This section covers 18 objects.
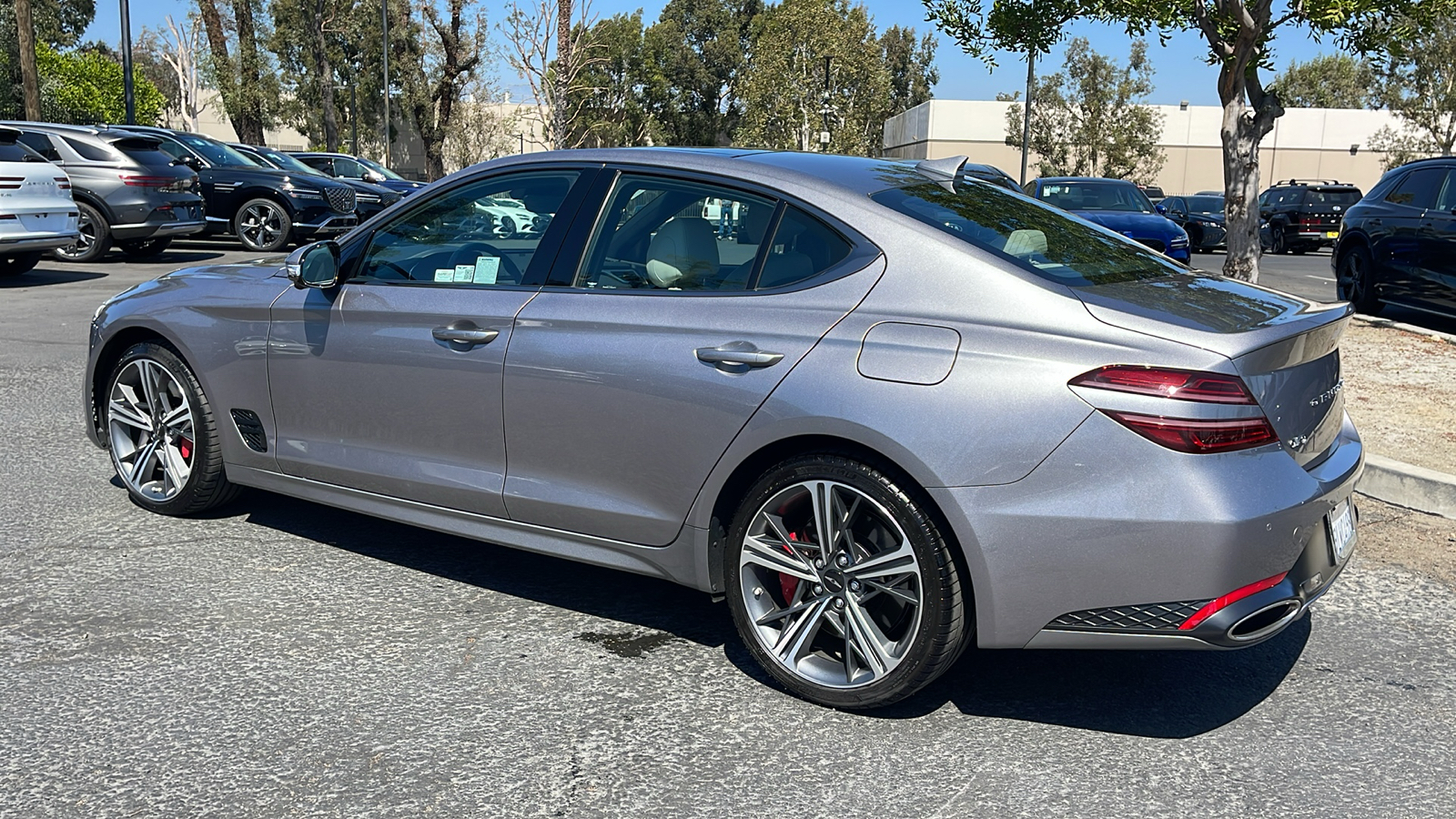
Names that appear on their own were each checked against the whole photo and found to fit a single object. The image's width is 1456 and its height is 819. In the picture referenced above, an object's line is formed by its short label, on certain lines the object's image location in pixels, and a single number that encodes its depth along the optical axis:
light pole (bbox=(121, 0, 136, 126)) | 26.45
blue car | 17.06
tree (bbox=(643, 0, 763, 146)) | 72.06
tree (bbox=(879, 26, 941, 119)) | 92.19
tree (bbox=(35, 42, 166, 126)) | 52.38
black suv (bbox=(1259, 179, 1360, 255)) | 29.61
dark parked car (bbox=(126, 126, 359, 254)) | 18.86
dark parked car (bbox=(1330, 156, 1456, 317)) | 11.40
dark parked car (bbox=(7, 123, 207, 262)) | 16.14
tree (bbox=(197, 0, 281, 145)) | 38.44
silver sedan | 3.15
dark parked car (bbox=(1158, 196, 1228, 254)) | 29.58
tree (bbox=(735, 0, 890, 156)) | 48.72
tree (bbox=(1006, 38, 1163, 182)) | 52.19
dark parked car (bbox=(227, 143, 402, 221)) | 20.17
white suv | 13.40
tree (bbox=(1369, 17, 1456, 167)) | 43.84
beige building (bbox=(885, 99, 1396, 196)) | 60.28
